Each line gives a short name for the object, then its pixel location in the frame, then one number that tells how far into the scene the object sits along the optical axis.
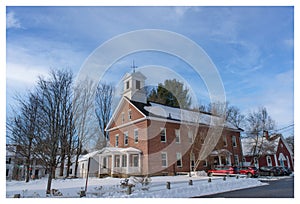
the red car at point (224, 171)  20.97
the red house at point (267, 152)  31.83
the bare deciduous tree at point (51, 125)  10.55
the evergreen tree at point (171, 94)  27.43
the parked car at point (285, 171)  25.23
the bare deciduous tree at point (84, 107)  17.72
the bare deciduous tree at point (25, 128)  11.33
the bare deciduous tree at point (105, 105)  33.89
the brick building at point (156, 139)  21.06
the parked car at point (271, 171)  24.57
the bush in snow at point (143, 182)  11.59
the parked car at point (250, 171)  21.28
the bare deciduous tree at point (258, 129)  31.62
